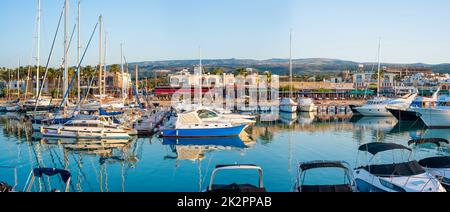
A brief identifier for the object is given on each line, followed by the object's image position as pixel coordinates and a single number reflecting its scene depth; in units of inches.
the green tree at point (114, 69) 3222.7
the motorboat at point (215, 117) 1022.9
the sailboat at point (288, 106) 1941.4
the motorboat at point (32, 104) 1884.1
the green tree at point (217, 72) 3534.2
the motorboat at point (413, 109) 1374.3
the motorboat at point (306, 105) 2009.6
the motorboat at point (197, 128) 943.0
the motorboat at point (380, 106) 1713.8
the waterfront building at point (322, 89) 3097.9
